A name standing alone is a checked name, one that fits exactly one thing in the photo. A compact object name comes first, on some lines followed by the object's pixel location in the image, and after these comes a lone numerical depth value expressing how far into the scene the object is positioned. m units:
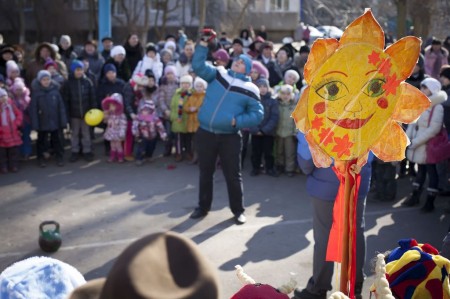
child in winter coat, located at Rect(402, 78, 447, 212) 7.62
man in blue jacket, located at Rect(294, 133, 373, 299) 4.92
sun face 3.24
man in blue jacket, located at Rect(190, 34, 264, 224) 6.89
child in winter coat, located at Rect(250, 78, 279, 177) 9.64
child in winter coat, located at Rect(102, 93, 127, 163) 10.21
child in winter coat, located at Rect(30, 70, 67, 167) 9.92
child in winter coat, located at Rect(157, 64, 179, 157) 10.62
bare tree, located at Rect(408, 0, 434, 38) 19.39
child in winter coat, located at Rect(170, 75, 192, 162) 10.31
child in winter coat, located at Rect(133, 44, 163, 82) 11.57
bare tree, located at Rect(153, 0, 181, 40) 29.47
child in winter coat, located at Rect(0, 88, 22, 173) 9.38
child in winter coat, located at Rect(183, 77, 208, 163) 10.14
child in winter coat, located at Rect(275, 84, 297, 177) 9.70
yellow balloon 10.11
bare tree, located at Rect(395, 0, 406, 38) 17.69
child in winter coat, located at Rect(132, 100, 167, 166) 10.20
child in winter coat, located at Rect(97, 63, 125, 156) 10.64
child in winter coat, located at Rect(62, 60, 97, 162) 10.29
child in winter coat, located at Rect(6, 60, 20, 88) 10.23
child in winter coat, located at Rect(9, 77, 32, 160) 9.98
